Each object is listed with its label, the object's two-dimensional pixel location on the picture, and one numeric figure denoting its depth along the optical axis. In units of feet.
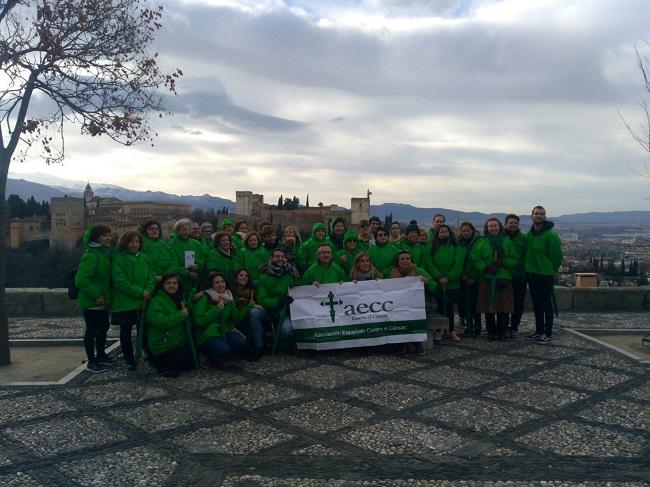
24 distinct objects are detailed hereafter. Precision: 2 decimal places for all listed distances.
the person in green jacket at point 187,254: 27.45
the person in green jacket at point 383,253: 29.55
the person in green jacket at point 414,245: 29.96
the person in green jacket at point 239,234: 29.73
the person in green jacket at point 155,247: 26.32
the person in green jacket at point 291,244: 28.37
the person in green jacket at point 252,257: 27.58
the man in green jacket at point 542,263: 28.60
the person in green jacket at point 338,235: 31.35
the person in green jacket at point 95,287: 22.71
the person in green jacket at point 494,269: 28.91
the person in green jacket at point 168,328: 22.66
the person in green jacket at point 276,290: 26.30
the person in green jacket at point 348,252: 29.32
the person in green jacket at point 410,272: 27.63
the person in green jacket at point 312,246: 29.32
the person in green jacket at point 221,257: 26.99
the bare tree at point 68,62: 23.30
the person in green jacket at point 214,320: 23.47
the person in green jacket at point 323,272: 26.94
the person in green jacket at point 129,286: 23.18
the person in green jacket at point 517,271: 29.50
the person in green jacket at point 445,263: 29.27
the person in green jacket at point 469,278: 29.66
